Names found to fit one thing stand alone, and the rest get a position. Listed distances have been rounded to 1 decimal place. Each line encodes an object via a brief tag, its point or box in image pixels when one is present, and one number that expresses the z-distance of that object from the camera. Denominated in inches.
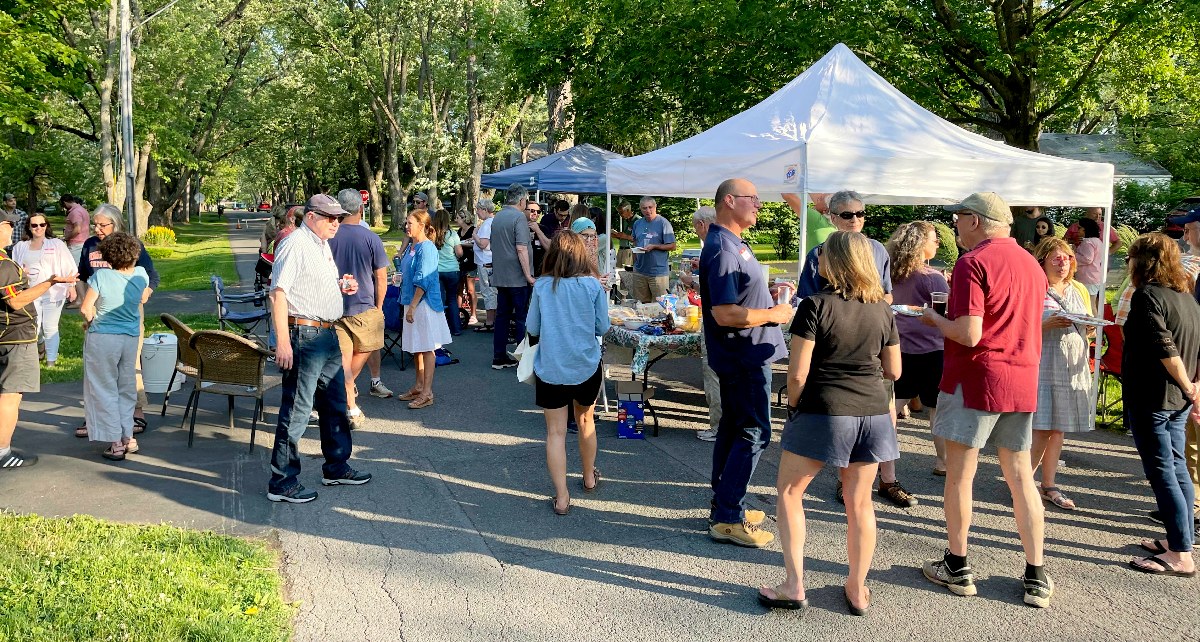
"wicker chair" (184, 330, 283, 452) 264.1
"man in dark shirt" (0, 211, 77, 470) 235.6
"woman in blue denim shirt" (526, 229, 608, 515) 208.4
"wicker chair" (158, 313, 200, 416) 272.2
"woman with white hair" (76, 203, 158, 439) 259.0
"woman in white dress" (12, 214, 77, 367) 341.7
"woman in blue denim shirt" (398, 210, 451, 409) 319.9
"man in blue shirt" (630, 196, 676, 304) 445.7
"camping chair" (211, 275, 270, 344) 396.8
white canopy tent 300.2
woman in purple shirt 228.5
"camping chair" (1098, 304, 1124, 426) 286.5
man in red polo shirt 159.2
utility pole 772.0
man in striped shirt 214.5
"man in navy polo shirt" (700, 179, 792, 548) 179.9
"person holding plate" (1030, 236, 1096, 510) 207.8
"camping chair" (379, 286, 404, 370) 407.8
